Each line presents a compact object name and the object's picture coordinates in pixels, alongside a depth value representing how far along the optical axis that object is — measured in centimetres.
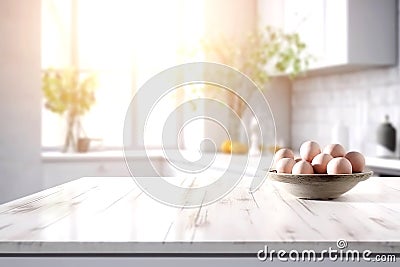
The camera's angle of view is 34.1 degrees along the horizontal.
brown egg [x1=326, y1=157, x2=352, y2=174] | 174
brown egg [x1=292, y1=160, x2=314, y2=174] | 176
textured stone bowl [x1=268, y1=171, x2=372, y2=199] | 173
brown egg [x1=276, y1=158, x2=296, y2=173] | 182
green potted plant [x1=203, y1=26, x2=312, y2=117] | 459
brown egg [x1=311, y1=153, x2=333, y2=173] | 179
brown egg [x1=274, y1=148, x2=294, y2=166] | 194
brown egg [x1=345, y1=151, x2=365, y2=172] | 184
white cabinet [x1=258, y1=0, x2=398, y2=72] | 391
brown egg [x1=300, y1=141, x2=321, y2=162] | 188
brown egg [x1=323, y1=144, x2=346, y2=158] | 190
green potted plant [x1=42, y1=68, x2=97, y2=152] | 538
